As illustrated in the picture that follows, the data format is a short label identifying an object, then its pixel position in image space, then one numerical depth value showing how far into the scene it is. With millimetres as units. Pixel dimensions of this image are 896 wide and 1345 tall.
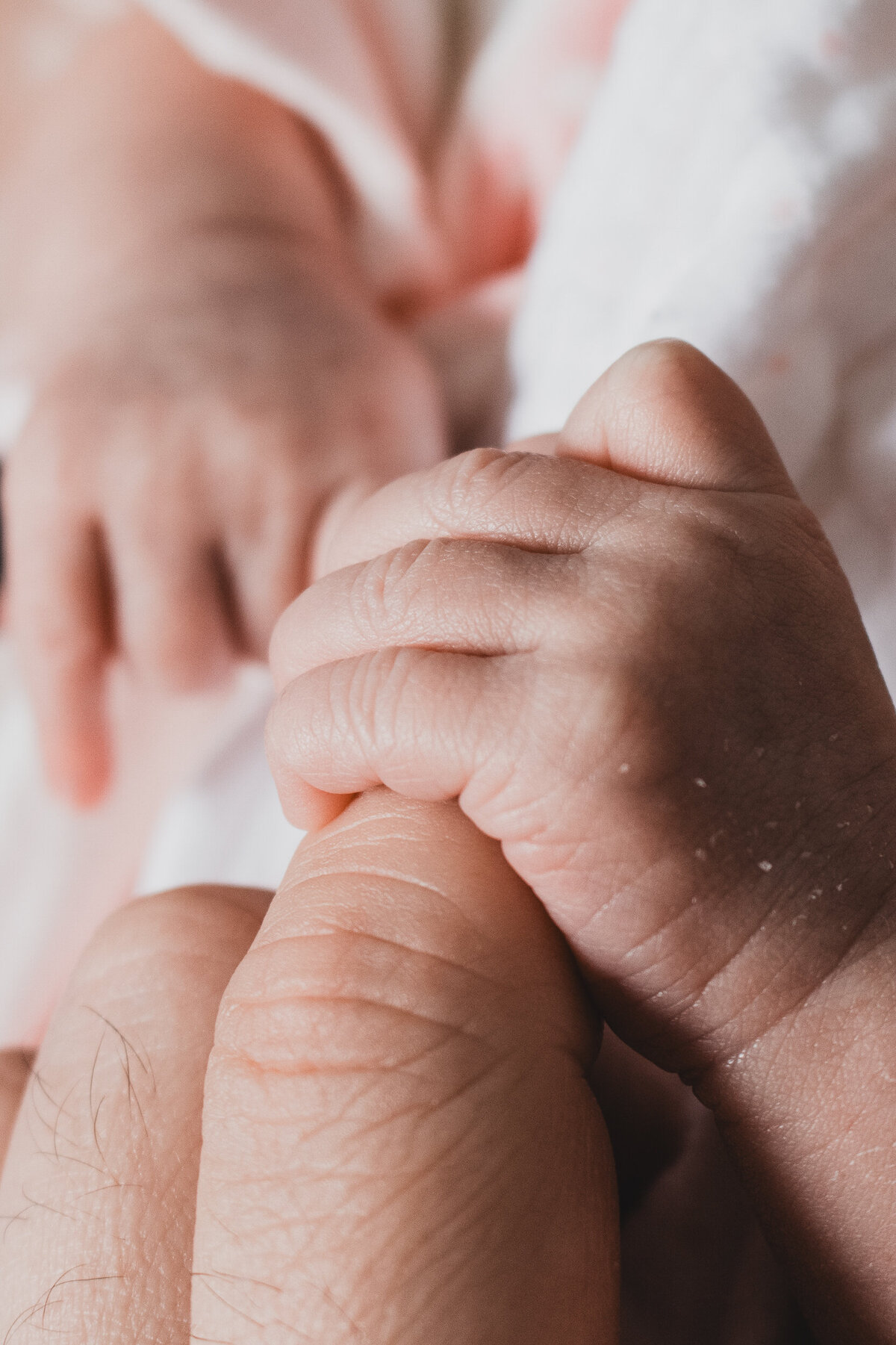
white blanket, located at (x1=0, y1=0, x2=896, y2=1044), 164
